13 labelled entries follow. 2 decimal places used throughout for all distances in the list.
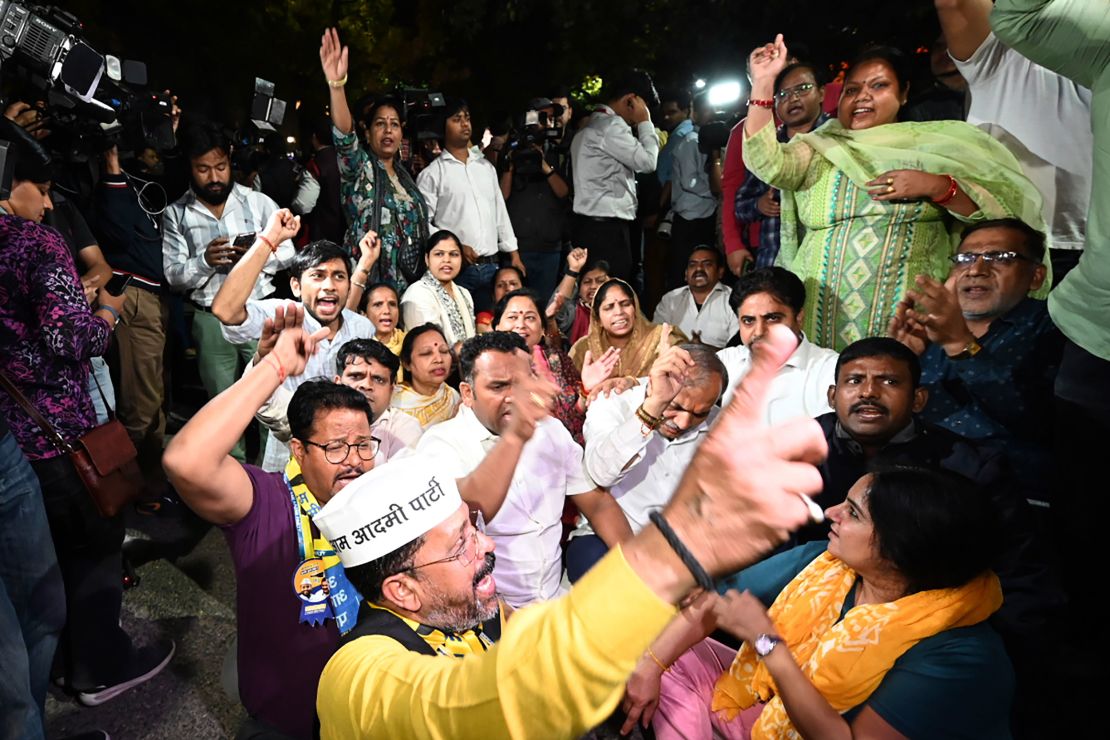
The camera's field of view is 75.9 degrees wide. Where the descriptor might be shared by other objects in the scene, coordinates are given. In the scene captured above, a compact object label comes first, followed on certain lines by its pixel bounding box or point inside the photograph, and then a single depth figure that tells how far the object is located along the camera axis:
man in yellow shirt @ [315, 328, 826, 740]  0.85
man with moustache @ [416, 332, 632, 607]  2.63
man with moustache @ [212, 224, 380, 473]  2.68
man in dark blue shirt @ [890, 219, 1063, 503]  2.29
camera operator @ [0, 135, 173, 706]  2.19
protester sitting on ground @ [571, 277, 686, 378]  4.07
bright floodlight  6.11
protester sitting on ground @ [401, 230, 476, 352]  4.33
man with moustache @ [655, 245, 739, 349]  4.65
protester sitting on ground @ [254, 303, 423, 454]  3.00
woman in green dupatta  2.62
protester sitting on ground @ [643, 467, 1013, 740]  1.62
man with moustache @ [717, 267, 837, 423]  3.01
